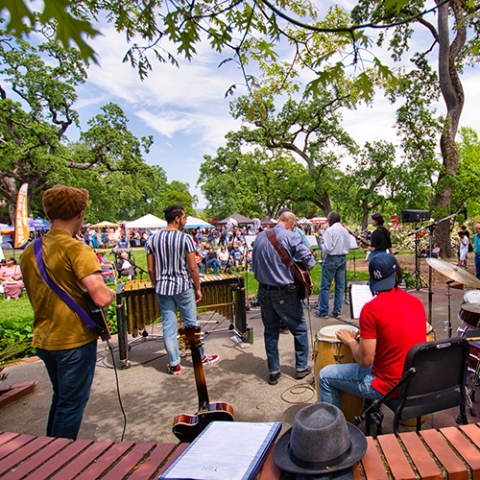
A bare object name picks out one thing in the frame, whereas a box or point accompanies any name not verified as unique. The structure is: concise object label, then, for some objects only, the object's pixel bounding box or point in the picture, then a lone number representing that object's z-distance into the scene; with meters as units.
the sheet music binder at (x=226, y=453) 1.45
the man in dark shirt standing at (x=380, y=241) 6.57
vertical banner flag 11.28
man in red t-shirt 2.42
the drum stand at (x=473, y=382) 3.32
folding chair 2.22
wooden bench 1.55
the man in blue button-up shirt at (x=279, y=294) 3.99
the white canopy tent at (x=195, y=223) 26.67
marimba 4.79
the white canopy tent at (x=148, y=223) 23.86
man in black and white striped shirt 4.16
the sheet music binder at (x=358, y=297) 4.51
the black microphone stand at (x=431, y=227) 6.14
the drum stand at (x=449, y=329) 4.49
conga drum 2.91
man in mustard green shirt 2.38
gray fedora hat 1.51
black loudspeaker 8.10
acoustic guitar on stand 2.50
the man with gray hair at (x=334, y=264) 6.44
